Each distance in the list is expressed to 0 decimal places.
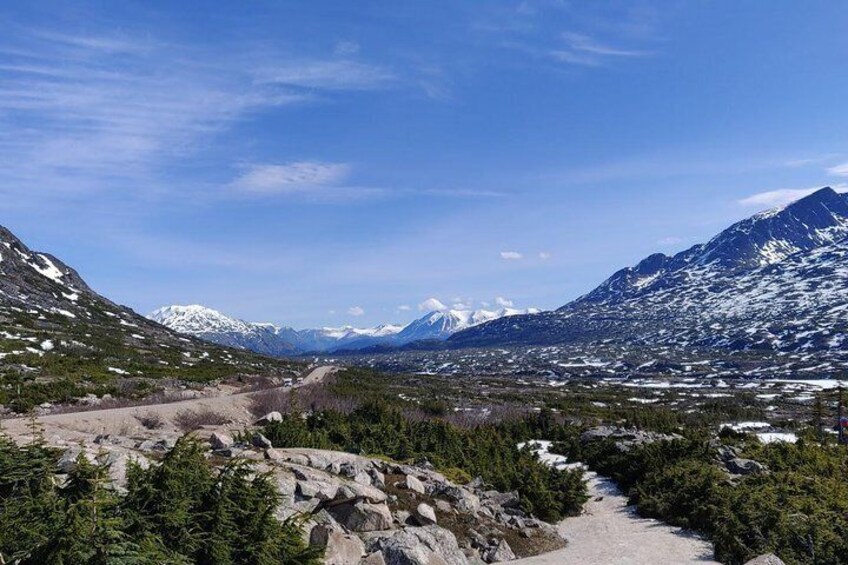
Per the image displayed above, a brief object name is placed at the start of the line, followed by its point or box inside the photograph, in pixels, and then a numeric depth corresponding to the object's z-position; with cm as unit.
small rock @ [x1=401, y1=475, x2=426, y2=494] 2572
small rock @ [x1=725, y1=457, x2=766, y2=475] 3497
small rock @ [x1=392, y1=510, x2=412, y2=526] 2215
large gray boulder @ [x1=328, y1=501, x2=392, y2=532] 2041
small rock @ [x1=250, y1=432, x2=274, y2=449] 2669
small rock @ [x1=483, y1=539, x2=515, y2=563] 2234
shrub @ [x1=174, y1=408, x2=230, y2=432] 4188
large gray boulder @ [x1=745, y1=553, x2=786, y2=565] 1902
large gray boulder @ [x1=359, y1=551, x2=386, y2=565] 1695
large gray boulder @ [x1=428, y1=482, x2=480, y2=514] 2580
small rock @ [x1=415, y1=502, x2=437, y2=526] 2246
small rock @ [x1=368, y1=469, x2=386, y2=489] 2534
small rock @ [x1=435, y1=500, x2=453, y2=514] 2456
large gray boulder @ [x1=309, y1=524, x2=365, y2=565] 1672
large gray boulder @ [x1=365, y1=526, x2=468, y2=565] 1817
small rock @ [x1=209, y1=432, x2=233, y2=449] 2586
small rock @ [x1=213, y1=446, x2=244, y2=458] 2441
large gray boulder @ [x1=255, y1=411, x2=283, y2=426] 3974
